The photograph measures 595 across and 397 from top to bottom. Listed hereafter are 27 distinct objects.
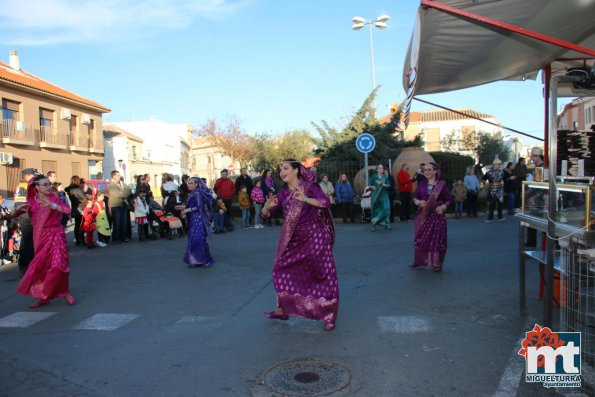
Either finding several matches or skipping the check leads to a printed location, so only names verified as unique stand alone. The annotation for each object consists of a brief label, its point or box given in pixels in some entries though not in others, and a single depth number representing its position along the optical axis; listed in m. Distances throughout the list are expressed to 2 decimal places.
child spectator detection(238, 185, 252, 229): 14.96
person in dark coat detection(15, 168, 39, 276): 8.45
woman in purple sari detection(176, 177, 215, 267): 8.71
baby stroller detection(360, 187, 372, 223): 14.84
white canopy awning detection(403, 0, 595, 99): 4.36
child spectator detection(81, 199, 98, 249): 11.67
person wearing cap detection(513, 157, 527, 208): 15.70
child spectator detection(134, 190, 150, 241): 12.63
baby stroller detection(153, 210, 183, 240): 12.72
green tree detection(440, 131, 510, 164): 39.91
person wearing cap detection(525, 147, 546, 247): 8.59
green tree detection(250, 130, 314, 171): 33.41
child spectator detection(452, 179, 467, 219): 15.19
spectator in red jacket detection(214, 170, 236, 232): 14.67
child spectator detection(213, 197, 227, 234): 13.93
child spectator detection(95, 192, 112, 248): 11.91
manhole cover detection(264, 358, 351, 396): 3.56
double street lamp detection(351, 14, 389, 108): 22.70
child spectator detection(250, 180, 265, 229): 14.64
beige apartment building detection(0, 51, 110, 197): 27.34
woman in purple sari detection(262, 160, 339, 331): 5.00
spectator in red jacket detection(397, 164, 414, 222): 15.02
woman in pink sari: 6.18
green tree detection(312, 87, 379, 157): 19.66
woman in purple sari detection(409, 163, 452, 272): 7.53
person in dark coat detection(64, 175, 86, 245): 11.70
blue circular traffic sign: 14.70
